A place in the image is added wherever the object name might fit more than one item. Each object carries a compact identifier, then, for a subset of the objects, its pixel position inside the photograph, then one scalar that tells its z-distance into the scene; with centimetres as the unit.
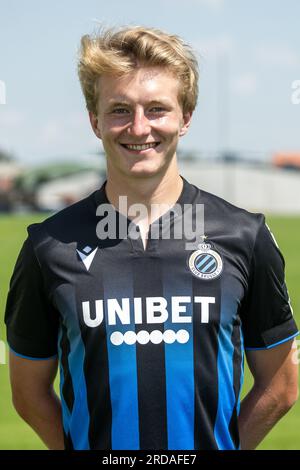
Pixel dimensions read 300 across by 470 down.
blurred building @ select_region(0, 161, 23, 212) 3597
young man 213
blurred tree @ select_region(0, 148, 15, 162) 3750
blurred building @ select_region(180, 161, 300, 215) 3572
